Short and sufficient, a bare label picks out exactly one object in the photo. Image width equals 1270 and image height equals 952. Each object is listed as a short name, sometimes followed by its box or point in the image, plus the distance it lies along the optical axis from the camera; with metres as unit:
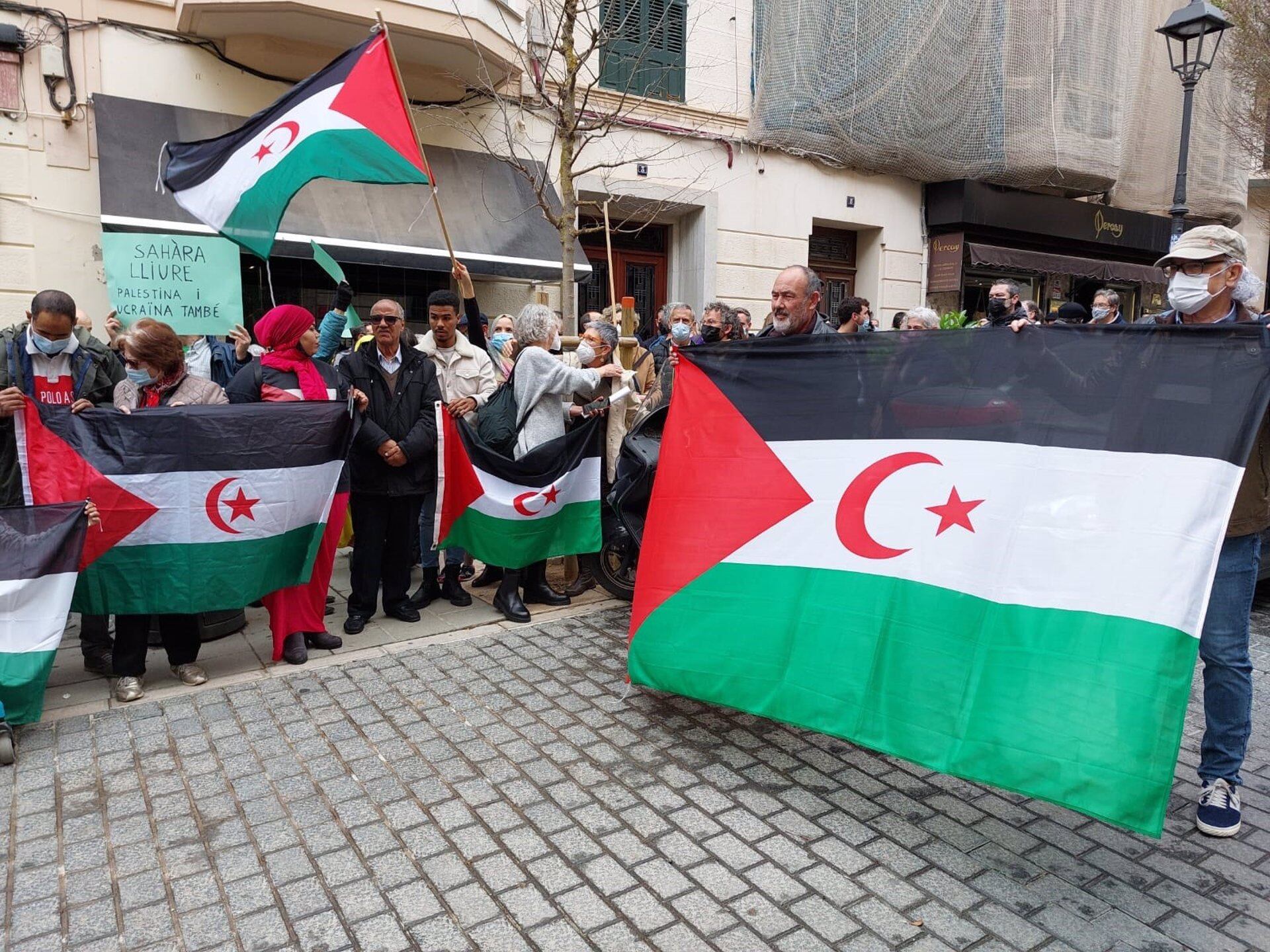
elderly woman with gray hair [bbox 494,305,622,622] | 5.25
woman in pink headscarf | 4.60
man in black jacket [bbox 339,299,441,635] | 5.03
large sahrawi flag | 2.56
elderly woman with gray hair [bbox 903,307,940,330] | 7.48
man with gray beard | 4.14
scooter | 5.01
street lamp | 9.02
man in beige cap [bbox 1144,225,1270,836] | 2.92
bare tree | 10.35
